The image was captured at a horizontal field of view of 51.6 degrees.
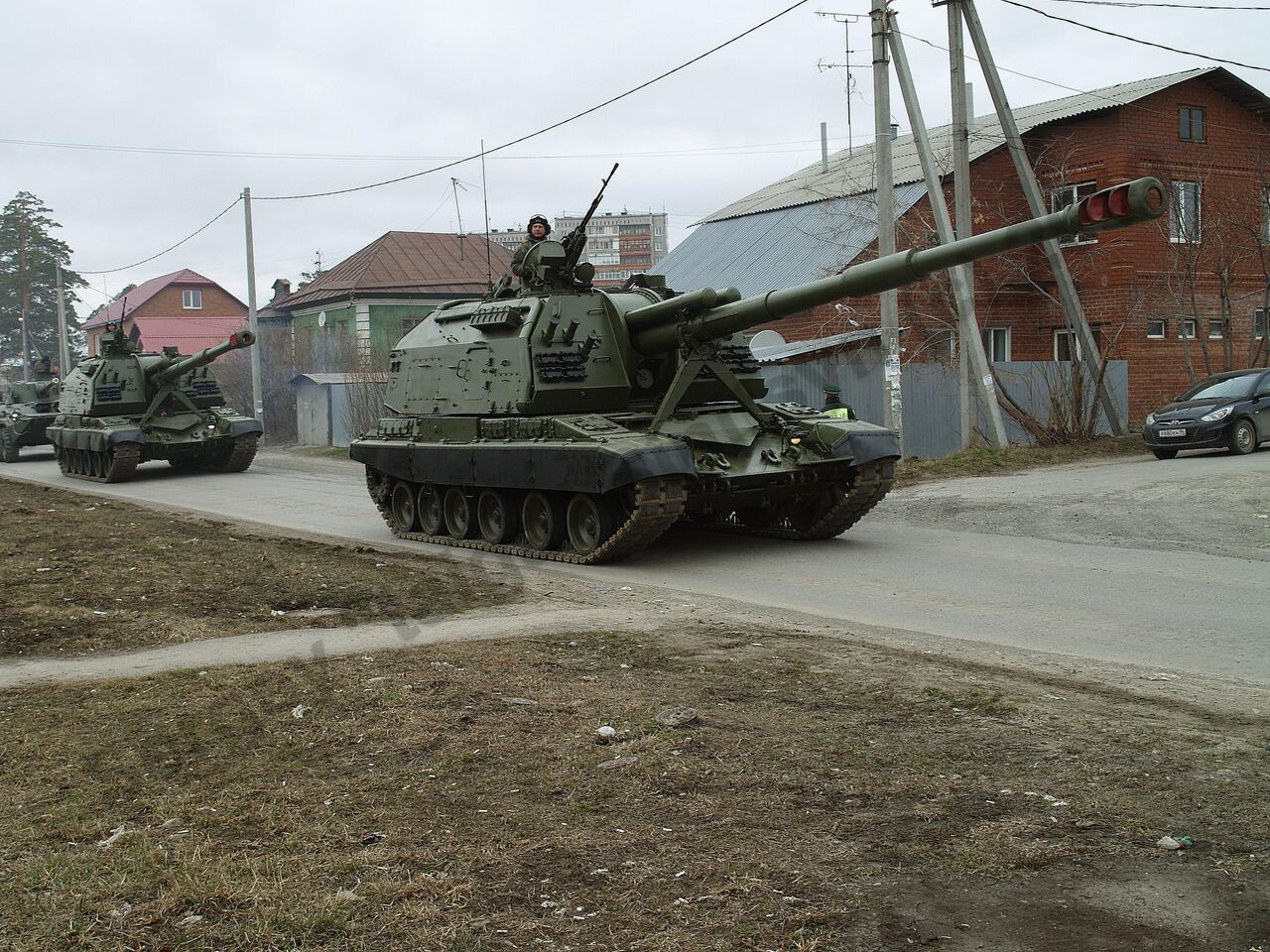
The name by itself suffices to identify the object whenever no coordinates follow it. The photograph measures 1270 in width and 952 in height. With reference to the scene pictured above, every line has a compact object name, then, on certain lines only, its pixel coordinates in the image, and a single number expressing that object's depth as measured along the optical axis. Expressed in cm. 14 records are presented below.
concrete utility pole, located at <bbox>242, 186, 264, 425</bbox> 3125
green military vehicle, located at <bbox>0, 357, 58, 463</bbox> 3127
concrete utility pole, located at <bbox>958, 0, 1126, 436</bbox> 1977
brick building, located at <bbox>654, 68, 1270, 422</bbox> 2686
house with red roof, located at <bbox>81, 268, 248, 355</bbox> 7025
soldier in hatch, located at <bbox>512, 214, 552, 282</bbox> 1370
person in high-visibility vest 1542
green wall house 4553
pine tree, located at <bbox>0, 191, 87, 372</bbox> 7156
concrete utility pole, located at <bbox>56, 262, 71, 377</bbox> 5034
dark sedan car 2027
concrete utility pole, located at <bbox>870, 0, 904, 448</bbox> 1730
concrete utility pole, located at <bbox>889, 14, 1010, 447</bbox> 1828
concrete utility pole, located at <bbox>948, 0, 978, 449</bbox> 1939
